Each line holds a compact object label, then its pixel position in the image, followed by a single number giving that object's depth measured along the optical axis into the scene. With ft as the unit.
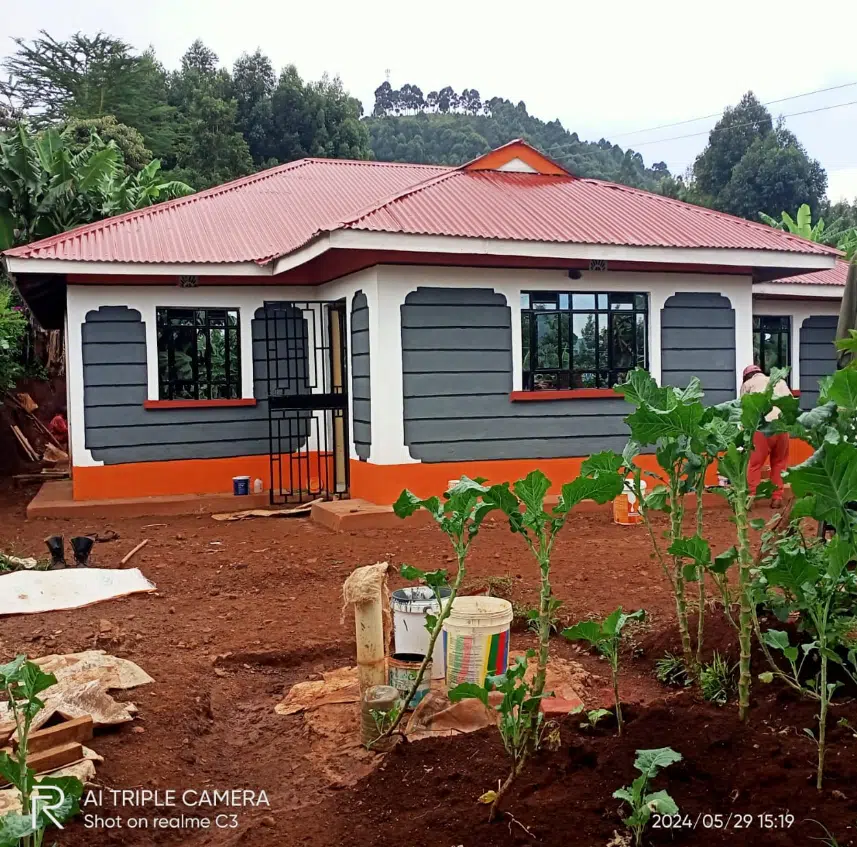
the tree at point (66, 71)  110.01
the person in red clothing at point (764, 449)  31.48
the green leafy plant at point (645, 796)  7.64
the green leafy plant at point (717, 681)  12.44
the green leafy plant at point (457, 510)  10.46
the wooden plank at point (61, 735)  11.48
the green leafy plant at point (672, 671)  14.82
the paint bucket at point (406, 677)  13.58
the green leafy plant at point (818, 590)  8.64
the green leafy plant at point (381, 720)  12.57
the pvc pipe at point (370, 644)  13.57
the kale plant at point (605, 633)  9.80
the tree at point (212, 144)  101.19
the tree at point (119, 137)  85.30
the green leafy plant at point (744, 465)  9.65
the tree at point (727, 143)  131.13
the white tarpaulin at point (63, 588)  20.94
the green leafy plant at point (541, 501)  10.06
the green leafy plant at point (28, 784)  7.34
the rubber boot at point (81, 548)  25.25
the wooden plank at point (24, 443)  56.61
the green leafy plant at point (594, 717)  10.91
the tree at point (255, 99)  109.81
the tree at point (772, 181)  124.26
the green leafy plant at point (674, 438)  10.31
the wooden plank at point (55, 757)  11.01
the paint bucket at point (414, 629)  14.44
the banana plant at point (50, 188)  52.13
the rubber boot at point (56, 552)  25.18
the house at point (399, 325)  31.58
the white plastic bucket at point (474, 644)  13.69
